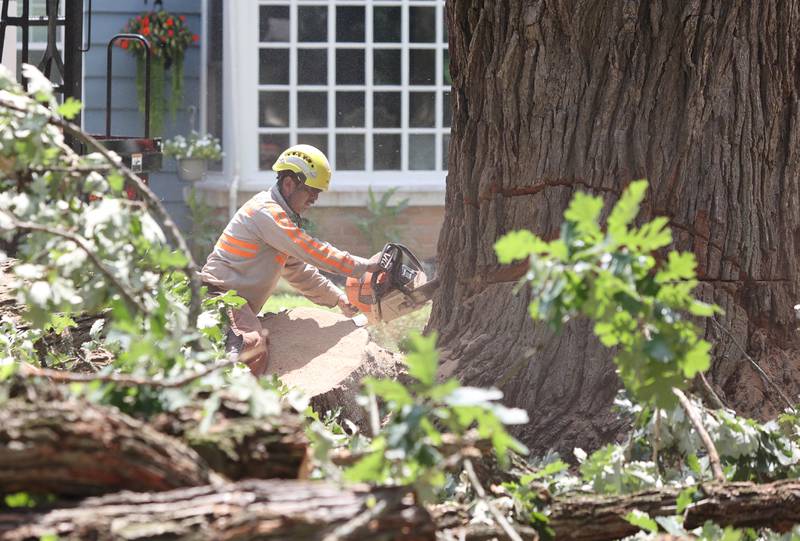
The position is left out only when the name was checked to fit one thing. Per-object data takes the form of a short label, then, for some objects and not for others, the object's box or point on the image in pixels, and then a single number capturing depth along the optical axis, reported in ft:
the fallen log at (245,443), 13.12
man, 40.32
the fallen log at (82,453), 12.05
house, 75.15
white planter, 74.79
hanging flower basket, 76.13
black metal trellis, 52.80
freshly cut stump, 32.50
